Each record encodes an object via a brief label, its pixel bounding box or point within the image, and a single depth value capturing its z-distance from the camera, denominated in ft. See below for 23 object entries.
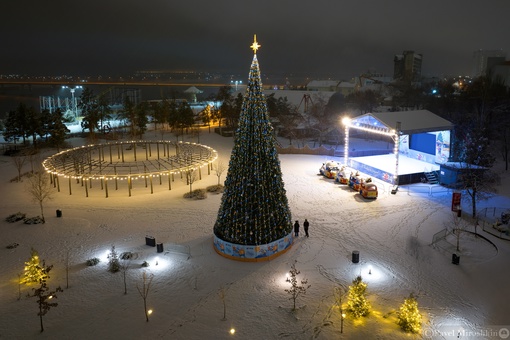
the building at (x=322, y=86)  351.17
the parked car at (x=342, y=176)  96.37
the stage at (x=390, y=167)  96.63
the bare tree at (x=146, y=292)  44.11
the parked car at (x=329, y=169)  101.30
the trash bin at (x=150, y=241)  62.41
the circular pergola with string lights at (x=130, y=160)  92.40
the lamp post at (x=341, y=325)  41.62
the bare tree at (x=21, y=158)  102.94
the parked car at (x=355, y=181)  90.58
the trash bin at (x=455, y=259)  55.52
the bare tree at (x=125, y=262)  53.93
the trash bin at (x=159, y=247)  60.03
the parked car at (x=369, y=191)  84.69
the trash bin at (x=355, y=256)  56.70
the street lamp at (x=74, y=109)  246.99
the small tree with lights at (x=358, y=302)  43.96
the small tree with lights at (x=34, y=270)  50.62
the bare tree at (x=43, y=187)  75.72
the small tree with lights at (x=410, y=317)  41.52
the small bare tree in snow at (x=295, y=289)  45.39
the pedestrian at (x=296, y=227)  66.03
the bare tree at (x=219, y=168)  101.19
